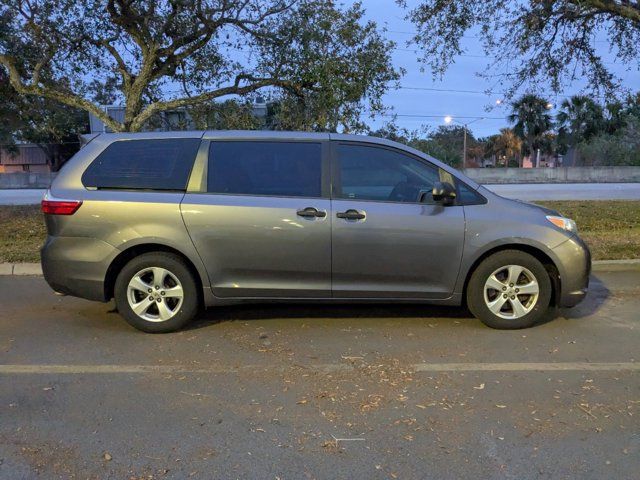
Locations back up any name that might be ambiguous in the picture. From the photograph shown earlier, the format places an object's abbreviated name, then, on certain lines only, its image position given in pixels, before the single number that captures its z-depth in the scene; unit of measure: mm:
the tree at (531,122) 49000
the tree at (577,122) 47419
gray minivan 4941
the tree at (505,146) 58844
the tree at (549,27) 9953
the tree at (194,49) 11328
